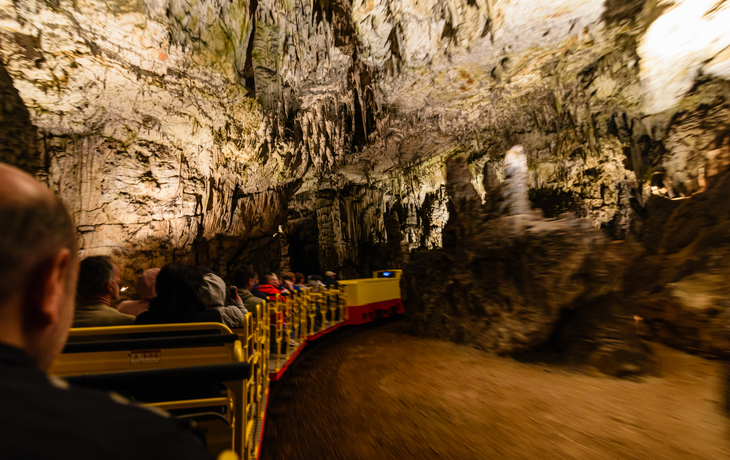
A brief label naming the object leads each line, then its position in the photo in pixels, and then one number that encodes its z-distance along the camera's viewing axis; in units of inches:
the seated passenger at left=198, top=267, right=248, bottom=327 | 107.5
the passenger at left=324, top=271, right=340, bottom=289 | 333.0
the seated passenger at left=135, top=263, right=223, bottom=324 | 91.7
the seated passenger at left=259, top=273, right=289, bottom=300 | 224.9
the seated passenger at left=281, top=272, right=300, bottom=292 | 290.4
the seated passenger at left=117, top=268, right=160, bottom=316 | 120.6
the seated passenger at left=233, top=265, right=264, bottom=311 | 163.8
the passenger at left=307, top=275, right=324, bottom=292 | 300.4
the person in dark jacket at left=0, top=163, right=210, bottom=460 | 16.2
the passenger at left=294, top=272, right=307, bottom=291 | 365.4
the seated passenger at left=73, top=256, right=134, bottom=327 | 90.7
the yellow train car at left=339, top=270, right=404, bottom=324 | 319.0
